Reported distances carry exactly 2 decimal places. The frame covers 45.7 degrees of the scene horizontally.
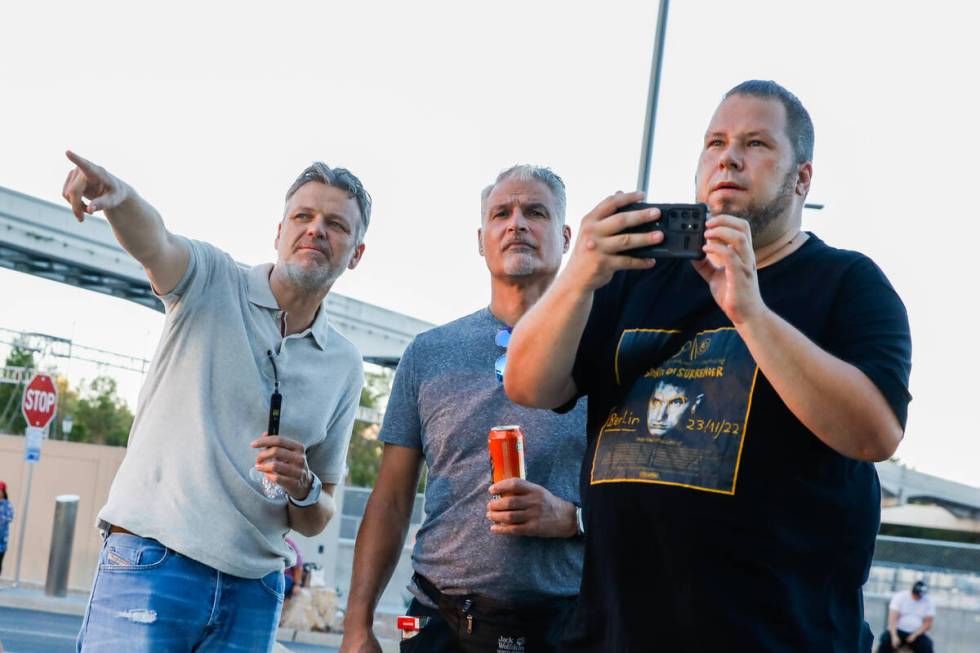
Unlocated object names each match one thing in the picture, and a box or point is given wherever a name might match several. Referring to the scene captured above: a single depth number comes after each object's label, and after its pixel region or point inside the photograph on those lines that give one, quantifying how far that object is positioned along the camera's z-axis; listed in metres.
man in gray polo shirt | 3.49
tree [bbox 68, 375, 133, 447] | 65.25
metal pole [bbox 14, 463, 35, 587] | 19.04
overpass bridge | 22.75
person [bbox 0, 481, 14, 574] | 20.39
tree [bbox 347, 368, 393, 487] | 67.38
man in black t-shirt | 2.23
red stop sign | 18.22
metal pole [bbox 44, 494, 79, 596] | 18.69
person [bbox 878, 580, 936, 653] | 14.55
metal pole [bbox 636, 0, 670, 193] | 8.20
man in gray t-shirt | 3.58
